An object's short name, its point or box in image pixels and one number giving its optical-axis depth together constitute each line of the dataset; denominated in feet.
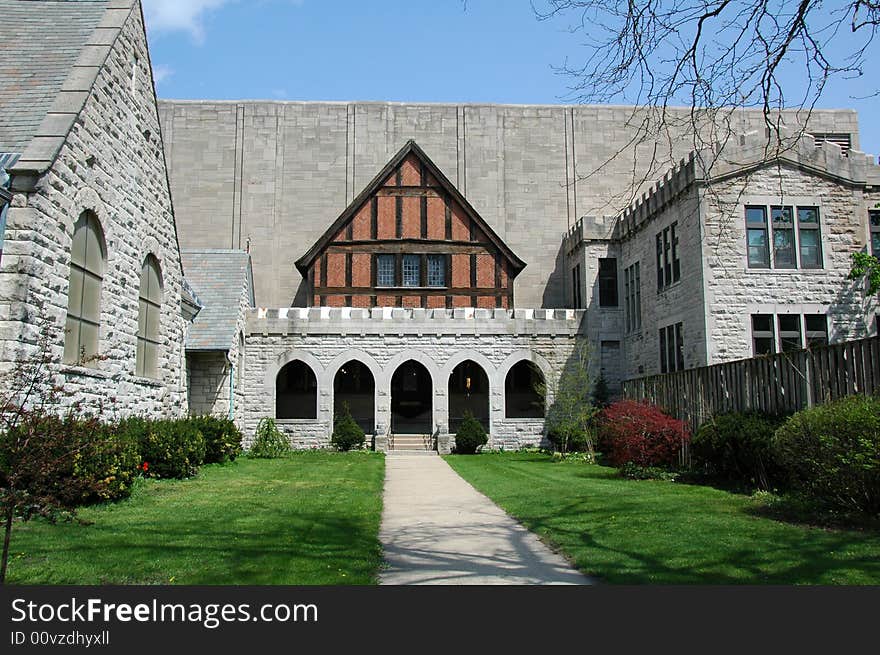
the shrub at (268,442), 77.71
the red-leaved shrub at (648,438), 56.95
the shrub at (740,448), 44.96
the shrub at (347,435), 89.81
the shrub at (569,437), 82.79
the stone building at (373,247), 42.37
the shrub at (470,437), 89.81
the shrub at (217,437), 60.08
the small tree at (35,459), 17.75
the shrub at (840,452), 30.76
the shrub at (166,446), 46.34
